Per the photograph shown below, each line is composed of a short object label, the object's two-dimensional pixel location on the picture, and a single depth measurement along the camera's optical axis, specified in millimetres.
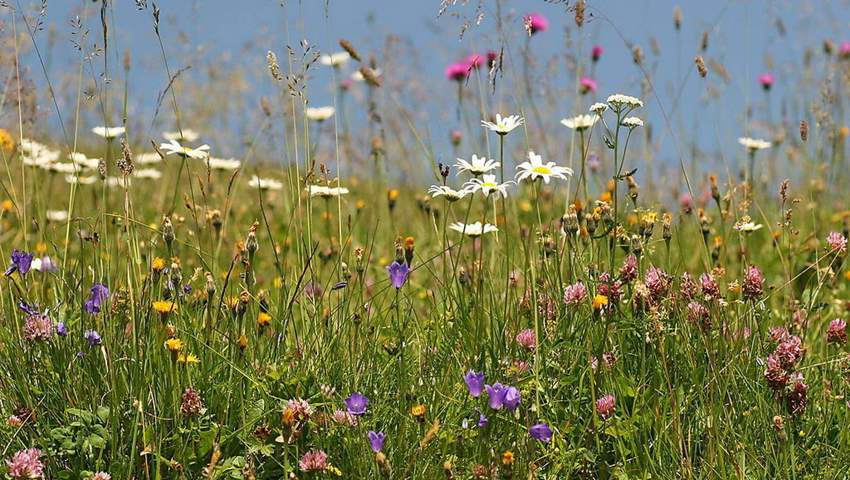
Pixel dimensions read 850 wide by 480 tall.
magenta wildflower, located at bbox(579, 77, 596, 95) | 4996
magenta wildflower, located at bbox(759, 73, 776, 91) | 5531
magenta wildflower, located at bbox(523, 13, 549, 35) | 4895
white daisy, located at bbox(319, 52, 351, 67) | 5173
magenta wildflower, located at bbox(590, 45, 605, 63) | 4930
